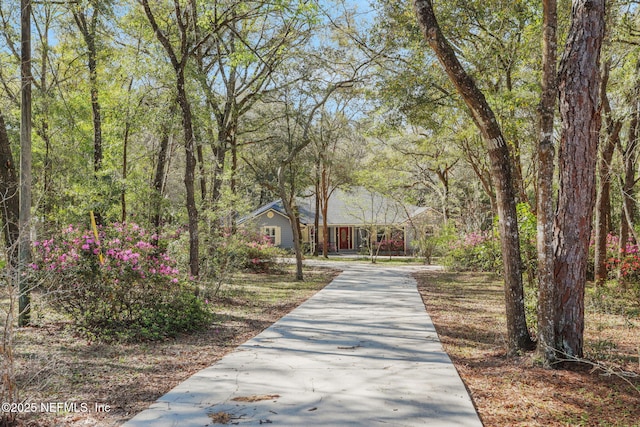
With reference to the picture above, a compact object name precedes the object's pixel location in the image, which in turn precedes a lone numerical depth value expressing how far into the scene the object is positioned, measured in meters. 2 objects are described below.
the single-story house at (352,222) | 26.84
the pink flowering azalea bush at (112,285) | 6.39
